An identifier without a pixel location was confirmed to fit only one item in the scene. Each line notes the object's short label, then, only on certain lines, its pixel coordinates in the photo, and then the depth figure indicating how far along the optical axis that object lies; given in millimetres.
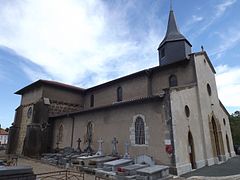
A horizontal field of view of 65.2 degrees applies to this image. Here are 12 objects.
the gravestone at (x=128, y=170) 8560
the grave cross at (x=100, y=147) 13370
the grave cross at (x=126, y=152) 11533
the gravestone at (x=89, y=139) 14627
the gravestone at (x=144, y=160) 10273
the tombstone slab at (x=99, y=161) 10689
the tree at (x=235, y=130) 26438
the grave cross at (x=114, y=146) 12650
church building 10625
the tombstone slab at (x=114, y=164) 9602
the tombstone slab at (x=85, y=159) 11567
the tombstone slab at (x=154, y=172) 7893
